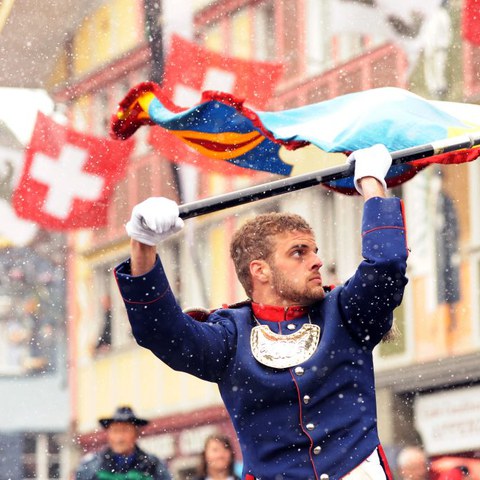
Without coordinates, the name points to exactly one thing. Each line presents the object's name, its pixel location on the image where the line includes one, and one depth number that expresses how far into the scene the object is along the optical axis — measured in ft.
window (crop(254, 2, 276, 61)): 124.57
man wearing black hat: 55.31
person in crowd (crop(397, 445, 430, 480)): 56.80
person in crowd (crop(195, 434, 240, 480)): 56.13
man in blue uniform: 30.94
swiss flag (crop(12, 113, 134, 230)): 95.61
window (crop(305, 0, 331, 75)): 115.03
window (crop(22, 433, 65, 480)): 154.10
